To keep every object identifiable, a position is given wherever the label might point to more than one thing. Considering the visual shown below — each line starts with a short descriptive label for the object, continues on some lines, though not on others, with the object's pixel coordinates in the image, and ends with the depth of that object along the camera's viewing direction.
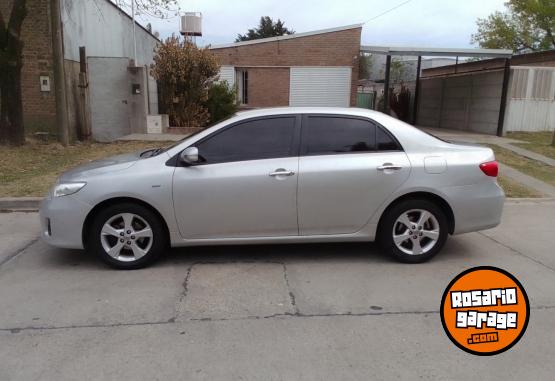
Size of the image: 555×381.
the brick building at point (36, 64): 12.73
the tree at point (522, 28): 36.66
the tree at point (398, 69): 43.16
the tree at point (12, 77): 11.05
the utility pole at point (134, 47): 19.30
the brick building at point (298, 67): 20.83
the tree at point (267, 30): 63.22
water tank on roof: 20.72
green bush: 16.94
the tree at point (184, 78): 15.25
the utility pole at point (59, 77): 11.52
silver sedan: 4.70
